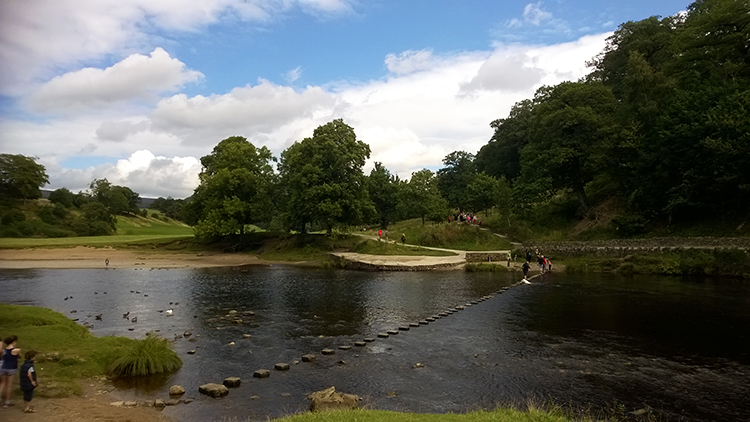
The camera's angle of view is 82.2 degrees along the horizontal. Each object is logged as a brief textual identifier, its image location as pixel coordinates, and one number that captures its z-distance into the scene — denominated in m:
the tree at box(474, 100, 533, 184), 87.88
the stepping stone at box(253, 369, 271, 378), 16.40
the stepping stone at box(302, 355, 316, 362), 18.31
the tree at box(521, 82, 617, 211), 58.34
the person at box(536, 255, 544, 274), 47.17
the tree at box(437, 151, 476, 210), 99.50
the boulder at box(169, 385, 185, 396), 14.59
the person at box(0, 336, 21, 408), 12.08
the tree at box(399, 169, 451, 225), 73.69
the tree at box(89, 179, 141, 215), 128.00
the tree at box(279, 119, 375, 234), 62.46
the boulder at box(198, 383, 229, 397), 14.58
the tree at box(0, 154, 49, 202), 69.31
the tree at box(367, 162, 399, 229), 89.81
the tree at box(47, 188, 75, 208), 100.94
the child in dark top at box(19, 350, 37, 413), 12.15
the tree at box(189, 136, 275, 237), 67.81
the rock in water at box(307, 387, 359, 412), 12.66
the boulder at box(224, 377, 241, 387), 15.44
